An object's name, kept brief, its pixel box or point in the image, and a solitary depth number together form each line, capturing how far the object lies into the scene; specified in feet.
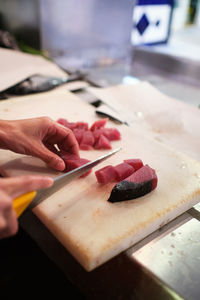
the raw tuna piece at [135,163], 1.81
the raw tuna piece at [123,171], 1.72
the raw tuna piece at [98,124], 2.23
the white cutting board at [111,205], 1.46
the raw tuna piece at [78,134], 2.02
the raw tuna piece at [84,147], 2.01
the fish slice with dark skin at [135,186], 1.59
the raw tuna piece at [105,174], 1.69
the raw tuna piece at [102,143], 2.02
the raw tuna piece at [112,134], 2.10
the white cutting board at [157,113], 2.35
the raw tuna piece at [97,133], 2.05
